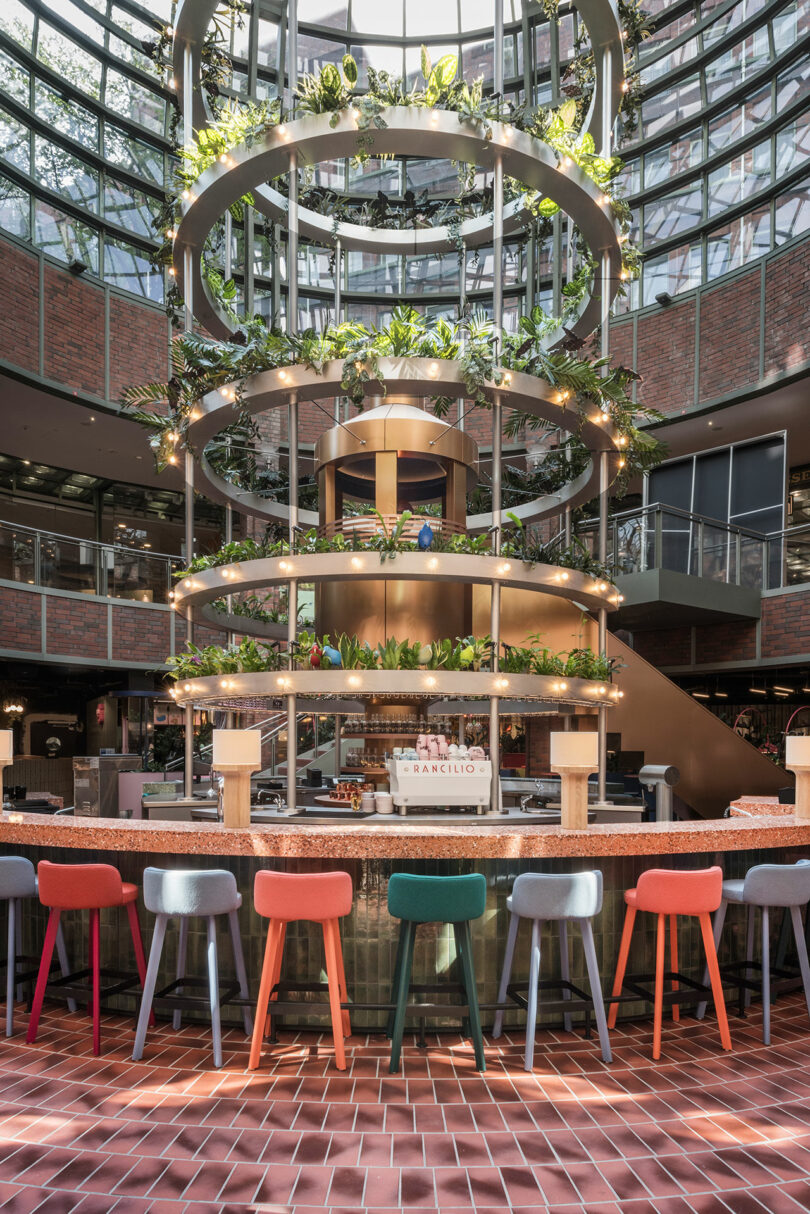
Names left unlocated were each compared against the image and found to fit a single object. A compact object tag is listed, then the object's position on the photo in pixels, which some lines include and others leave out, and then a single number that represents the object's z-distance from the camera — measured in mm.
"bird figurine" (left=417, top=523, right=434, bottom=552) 5789
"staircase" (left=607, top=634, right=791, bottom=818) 10453
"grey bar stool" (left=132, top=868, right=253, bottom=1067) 4293
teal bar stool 4164
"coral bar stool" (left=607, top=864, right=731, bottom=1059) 4438
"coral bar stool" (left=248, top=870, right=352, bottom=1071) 4191
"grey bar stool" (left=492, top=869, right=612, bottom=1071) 4328
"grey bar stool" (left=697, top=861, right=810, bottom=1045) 4703
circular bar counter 4520
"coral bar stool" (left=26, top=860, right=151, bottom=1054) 4516
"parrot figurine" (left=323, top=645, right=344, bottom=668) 5512
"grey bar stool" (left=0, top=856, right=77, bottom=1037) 4809
